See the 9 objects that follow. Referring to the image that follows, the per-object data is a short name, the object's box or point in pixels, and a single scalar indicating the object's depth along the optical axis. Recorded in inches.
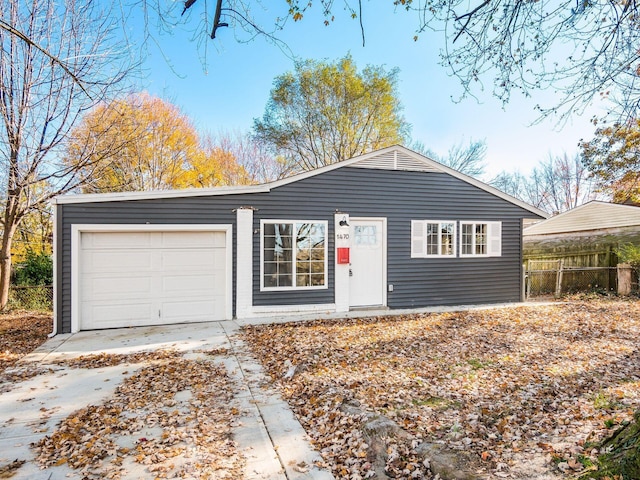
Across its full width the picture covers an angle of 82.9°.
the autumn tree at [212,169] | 673.6
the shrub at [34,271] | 415.8
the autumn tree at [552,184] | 1058.1
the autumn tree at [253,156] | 823.1
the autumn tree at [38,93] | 310.3
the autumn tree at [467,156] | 845.2
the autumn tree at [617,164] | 414.0
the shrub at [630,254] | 429.7
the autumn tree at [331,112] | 773.9
